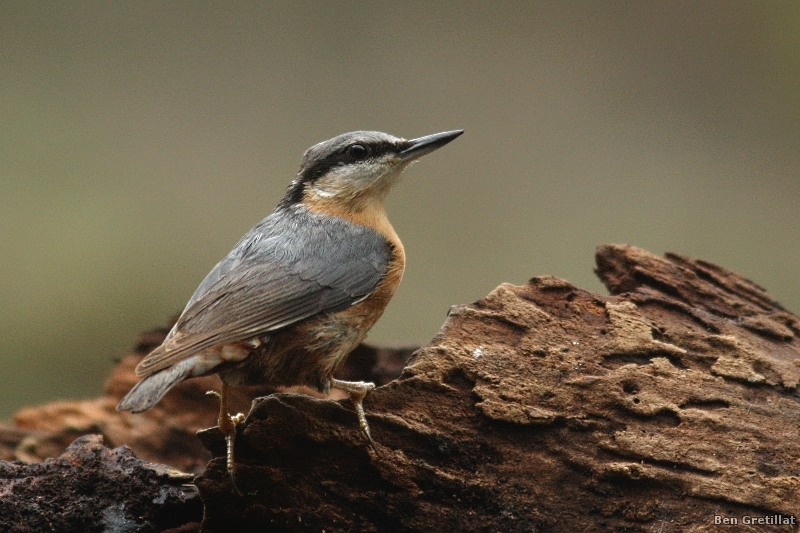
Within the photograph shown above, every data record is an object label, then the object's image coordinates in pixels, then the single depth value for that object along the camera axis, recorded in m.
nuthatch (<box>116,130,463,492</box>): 6.45
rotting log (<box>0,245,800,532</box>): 5.89
